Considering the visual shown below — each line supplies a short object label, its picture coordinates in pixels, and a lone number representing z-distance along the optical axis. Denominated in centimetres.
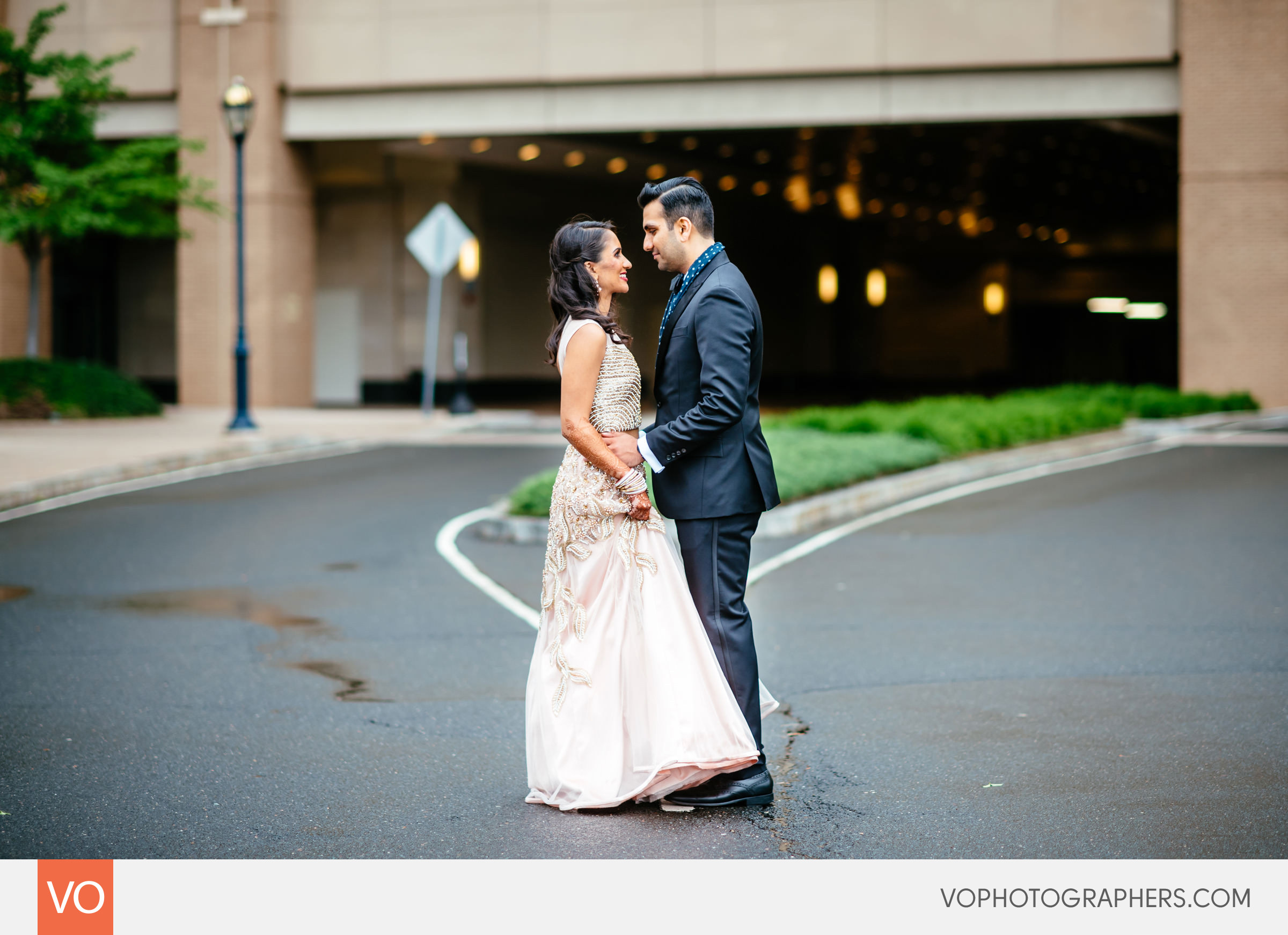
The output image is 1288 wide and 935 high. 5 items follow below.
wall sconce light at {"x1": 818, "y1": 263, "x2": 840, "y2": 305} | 4603
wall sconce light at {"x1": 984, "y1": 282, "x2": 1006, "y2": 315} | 5256
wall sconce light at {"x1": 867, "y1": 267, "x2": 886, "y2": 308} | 4719
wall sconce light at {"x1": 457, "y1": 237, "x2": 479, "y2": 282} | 2922
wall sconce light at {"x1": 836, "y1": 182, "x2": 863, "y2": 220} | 3994
